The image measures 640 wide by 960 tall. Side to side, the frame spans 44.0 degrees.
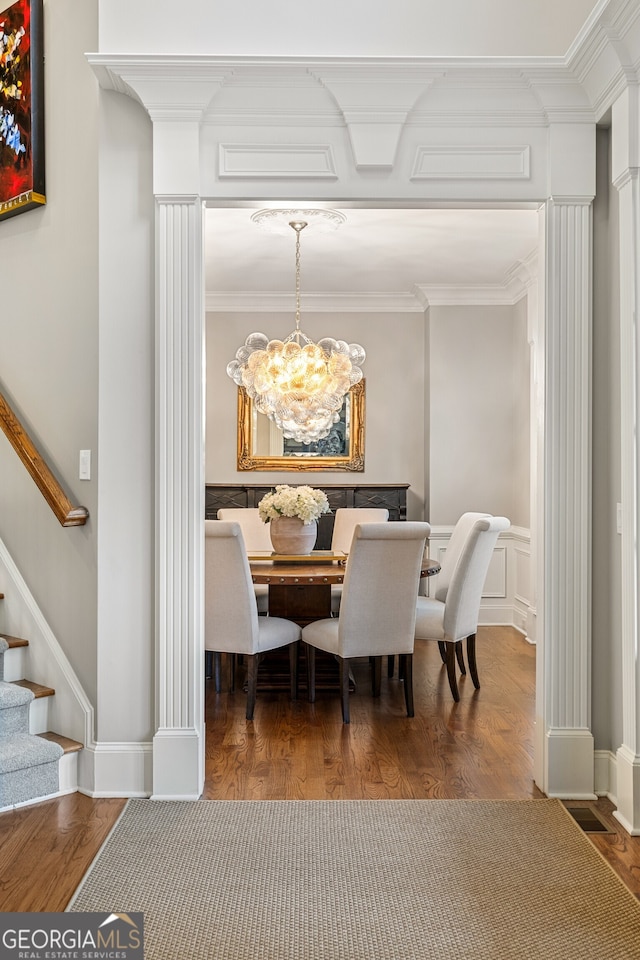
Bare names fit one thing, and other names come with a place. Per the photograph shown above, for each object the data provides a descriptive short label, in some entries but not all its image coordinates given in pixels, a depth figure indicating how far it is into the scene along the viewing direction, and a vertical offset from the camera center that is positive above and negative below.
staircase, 2.86 -1.02
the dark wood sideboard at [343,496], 6.64 -0.20
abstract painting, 3.26 +1.53
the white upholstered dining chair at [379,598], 3.86 -0.64
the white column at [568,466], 3.00 +0.02
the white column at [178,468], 2.95 +0.02
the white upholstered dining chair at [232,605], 3.87 -0.68
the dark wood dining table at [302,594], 4.70 -0.73
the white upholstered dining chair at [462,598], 4.32 -0.71
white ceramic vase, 4.91 -0.40
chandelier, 5.14 +0.64
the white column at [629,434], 2.71 +0.13
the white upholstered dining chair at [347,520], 5.80 -0.36
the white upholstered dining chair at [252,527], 5.74 -0.40
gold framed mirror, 6.93 +0.24
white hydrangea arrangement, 4.82 -0.20
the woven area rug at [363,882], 2.03 -1.21
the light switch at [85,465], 3.08 +0.03
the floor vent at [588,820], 2.70 -1.22
